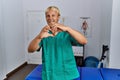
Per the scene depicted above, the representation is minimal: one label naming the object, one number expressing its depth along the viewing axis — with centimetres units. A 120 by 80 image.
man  133
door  427
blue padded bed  174
